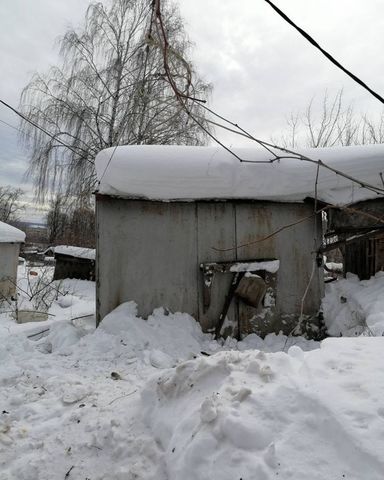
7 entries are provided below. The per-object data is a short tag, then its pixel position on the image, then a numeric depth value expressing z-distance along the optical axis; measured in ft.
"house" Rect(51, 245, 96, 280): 33.96
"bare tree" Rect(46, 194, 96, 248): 40.24
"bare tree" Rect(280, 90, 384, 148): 45.68
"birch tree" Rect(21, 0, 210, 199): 38.65
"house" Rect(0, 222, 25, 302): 27.25
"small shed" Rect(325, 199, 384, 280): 15.88
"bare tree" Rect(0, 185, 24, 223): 155.33
